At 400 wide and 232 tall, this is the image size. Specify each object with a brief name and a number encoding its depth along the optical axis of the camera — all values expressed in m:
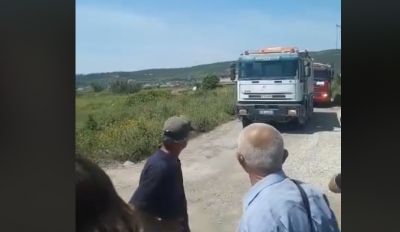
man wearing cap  3.08
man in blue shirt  2.84
